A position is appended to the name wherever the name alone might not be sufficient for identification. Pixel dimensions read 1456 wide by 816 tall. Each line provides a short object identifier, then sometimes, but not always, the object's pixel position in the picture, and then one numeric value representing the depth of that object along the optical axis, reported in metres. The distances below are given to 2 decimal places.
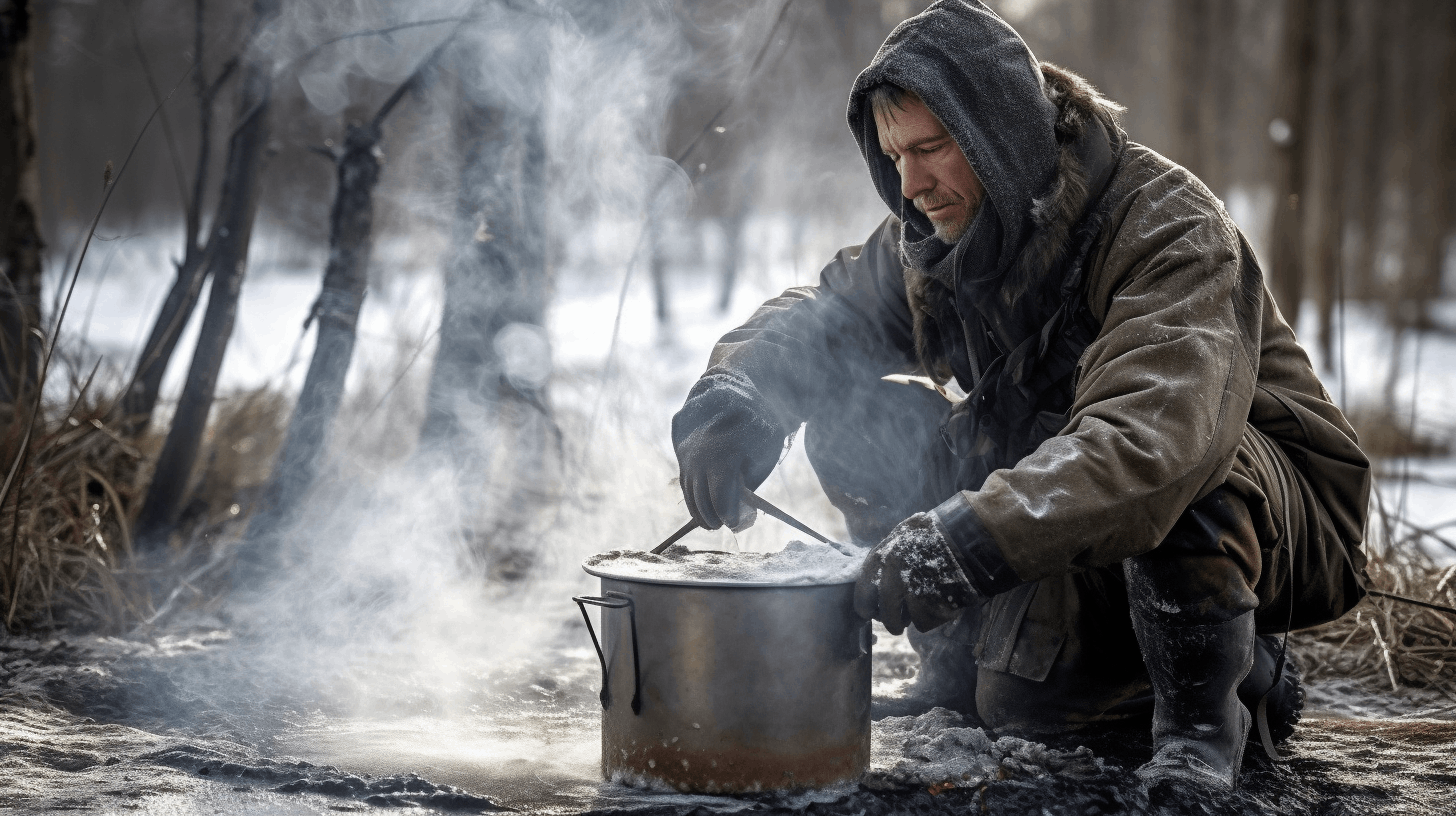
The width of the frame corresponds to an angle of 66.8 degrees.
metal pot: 1.83
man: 1.74
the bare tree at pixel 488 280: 4.00
